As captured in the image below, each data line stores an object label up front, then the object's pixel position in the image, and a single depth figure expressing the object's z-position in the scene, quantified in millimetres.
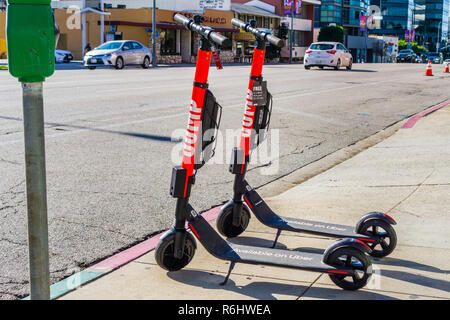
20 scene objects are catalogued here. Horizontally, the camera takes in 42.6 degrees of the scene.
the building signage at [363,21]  83312
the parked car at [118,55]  29359
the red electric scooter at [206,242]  3559
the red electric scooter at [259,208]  4168
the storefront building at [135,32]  44906
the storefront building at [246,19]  54088
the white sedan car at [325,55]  31953
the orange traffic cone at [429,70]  30136
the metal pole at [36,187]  2266
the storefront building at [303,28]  71412
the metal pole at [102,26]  43500
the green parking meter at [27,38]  2283
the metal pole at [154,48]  37312
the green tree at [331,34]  71938
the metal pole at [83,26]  44500
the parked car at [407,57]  70562
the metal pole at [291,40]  61100
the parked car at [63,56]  38241
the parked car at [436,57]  71800
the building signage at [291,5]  64938
